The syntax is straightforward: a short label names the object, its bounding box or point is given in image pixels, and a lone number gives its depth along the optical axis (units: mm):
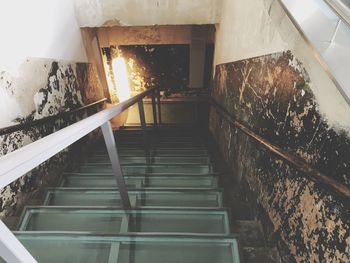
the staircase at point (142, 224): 1184
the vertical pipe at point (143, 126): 2375
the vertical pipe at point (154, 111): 3696
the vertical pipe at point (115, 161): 1164
